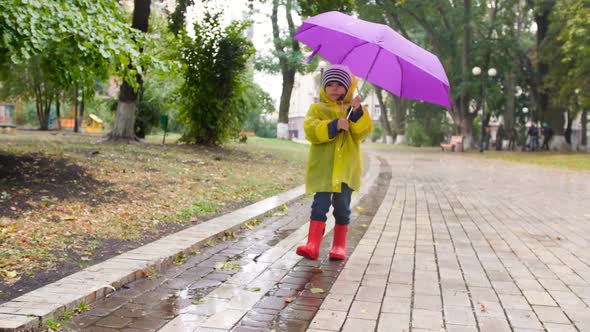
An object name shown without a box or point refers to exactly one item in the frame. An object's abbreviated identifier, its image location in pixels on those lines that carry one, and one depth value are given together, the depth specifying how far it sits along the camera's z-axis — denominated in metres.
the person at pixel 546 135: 35.35
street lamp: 31.25
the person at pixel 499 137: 37.29
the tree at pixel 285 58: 31.23
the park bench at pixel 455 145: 34.84
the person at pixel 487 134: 40.54
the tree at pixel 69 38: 7.07
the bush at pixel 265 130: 46.53
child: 5.27
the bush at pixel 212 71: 16.70
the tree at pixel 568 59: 25.55
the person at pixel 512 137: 38.37
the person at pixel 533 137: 34.41
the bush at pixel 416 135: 46.75
